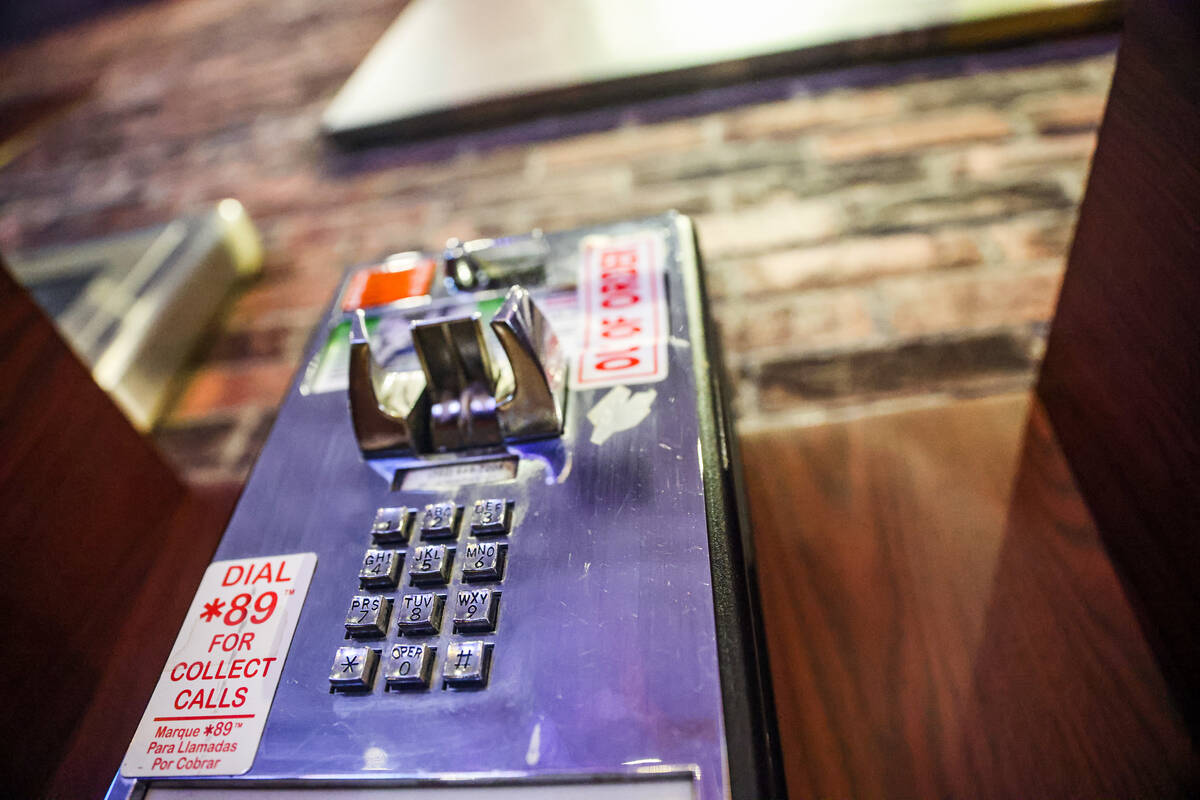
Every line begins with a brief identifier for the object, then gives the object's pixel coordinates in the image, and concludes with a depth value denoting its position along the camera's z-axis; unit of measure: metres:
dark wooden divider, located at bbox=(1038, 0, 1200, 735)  0.41
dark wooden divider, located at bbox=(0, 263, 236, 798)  0.47
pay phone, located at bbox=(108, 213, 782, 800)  0.35
